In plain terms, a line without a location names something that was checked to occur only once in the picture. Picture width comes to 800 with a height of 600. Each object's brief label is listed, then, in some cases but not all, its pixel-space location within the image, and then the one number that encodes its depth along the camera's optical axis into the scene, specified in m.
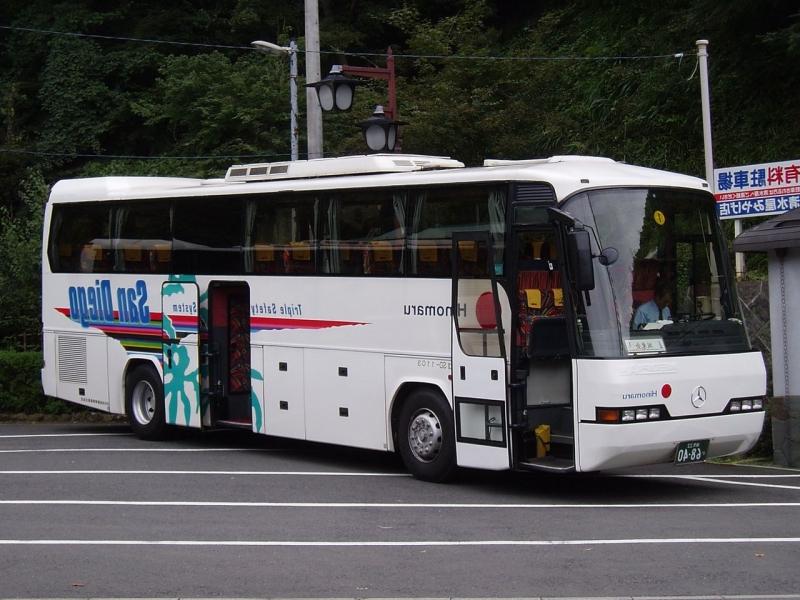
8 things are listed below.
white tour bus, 12.42
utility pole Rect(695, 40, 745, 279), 19.85
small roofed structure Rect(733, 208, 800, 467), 15.28
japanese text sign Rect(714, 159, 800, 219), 17.38
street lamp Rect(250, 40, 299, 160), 24.42
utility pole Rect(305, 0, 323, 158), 21.64
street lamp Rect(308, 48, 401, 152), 20.06
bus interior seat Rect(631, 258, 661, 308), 12.50
